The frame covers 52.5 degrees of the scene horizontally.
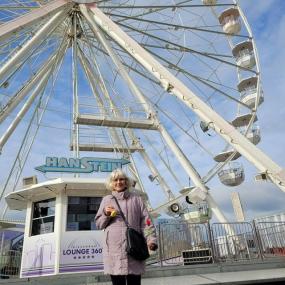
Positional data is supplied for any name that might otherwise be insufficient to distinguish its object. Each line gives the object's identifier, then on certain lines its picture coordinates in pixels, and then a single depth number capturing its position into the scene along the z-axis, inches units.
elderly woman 107.6
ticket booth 311.2
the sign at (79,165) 362.0
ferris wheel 367.4
